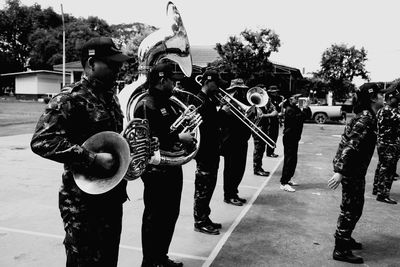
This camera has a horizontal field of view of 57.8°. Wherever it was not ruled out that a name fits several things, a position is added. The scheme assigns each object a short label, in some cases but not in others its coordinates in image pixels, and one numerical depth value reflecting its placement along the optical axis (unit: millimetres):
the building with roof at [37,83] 48906
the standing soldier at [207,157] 4840
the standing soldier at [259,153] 8916
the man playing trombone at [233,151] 6246
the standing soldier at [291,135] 7469
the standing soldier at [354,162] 4133
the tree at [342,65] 39656
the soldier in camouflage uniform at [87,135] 2336
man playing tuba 3562
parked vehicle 27672
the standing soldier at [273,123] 10547
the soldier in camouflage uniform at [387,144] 6887
